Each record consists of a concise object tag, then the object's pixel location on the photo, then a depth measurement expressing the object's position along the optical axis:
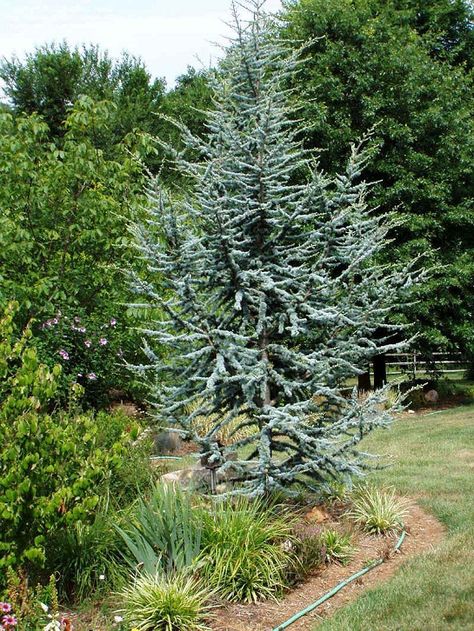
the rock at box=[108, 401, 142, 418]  11.88
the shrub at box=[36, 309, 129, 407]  10.31
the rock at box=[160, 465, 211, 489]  6.85
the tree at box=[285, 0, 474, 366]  15.20
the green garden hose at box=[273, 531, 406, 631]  4.86
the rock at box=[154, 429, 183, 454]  10.84
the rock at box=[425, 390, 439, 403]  17.31
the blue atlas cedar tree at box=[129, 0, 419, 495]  6.23
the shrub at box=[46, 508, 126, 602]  5.23
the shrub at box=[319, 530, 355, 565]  5.74
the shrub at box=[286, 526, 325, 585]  5.47
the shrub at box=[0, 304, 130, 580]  4.44
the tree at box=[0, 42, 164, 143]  23.28
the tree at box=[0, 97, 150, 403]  9.61
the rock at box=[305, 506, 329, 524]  6.31
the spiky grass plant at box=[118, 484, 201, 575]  5.19
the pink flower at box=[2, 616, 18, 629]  4.00
